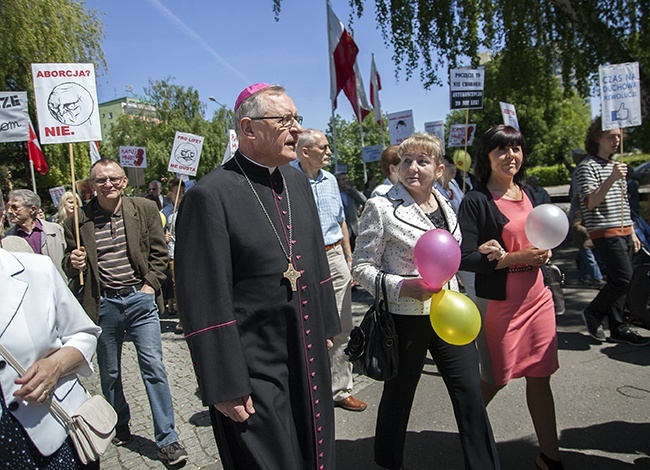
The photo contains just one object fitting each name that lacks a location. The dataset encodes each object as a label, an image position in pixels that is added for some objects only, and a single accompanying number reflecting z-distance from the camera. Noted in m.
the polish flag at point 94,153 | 9.87
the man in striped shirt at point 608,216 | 4.94
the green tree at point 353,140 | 54.59
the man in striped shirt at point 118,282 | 3.71
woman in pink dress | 3.02
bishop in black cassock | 1.98
